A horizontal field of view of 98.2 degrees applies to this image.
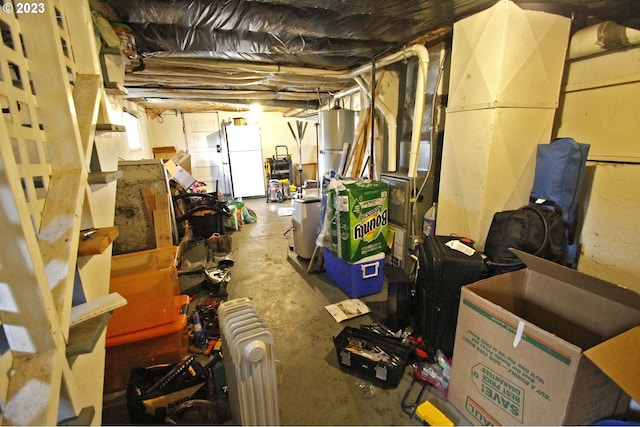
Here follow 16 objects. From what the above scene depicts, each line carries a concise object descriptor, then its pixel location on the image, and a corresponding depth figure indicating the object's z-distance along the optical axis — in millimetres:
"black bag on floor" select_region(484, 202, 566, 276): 1596
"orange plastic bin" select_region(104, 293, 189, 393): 1517
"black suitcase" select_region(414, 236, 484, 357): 1644
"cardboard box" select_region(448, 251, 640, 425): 961
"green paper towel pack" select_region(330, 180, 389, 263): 2260
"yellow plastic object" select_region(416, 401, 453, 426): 1325
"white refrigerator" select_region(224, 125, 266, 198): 6703
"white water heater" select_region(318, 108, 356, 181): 3980
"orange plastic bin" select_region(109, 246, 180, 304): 1754
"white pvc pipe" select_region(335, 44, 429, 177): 2258
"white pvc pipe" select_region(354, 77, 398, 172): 2863
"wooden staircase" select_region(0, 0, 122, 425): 725
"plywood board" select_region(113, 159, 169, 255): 2611
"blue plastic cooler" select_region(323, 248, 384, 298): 2402
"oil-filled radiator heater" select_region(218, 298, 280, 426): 1075
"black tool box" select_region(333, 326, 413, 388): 1550
